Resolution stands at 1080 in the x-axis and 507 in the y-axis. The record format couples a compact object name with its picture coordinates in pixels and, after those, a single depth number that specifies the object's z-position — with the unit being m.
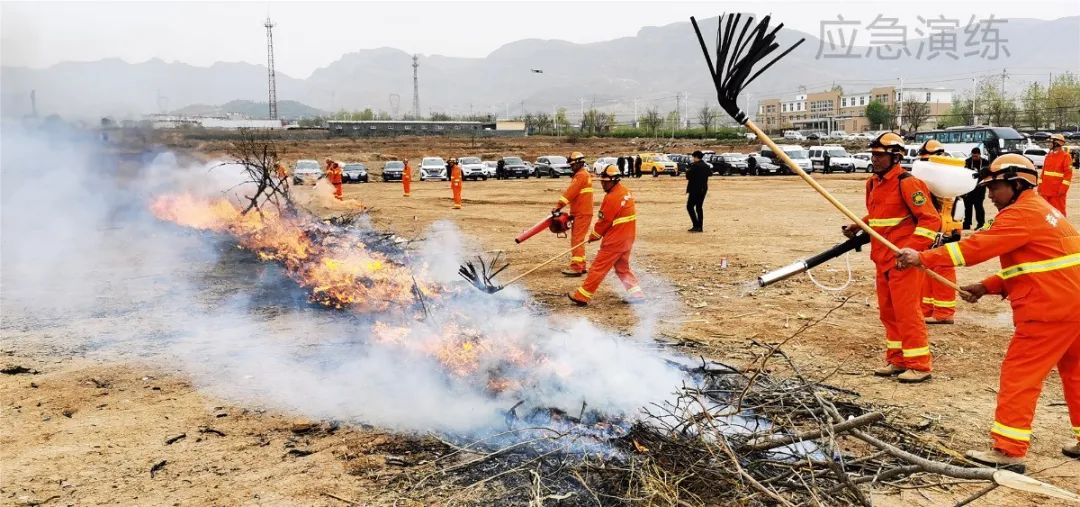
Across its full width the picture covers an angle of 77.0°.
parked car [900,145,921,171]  27.09
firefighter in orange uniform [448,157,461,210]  19.44
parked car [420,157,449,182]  33.28
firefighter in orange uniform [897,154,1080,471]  3.62
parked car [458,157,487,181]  33.88
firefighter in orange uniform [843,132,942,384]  5.14
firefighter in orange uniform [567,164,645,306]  7.63
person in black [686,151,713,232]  13.05
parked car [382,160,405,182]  33.66
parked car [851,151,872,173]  33.75
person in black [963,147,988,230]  11.54
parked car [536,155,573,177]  36.16
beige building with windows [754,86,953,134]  90.25
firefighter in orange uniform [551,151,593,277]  9.09
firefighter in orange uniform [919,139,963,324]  6.83
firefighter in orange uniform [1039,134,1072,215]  10.85
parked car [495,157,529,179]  35.66
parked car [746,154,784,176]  33.84
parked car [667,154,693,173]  37.09
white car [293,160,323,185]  26.70
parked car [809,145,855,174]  33.31
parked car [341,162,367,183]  32.12
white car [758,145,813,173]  30.91
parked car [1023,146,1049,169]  28.88
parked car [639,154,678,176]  36.22
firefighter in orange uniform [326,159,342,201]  20.70
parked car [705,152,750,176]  34.47
